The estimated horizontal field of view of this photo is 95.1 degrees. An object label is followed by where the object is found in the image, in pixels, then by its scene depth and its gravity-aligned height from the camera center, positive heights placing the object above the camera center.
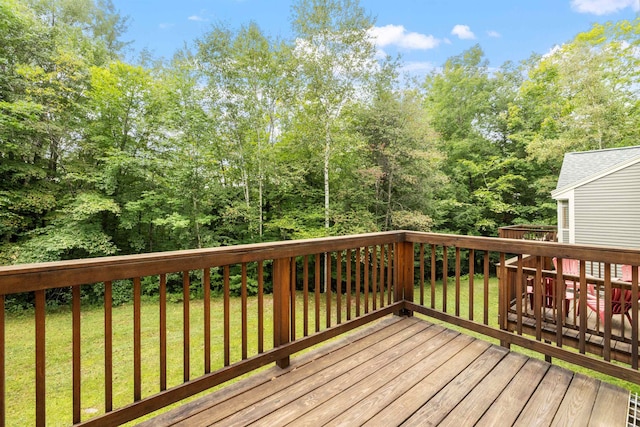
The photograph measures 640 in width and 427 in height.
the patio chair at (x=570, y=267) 5.75 -1.11
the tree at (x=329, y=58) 8.76 +4.74
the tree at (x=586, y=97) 12.20 +5.03
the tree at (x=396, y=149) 9.34 +2.06
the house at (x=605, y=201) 7.36 +0.25
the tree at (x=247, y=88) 8.95 +3.92
